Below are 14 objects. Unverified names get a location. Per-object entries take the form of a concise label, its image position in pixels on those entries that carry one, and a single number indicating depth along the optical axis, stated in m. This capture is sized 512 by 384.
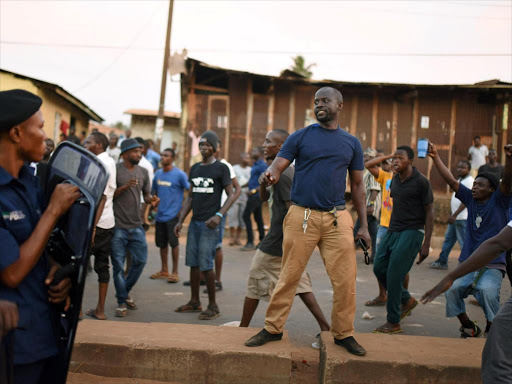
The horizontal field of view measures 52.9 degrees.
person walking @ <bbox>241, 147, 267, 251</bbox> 11.41
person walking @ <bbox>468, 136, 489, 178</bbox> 16.17
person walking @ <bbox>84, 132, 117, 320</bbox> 5.77
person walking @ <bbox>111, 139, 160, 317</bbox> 6.12
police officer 2.09
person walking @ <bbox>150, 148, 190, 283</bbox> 8.06
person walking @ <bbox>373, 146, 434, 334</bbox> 5.45
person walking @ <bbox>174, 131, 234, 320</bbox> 6.00
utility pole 18.06
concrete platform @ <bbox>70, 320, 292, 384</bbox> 4.08
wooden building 16.52
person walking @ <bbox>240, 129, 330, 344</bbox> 4.90
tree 37.16
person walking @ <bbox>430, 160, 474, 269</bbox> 9.67
